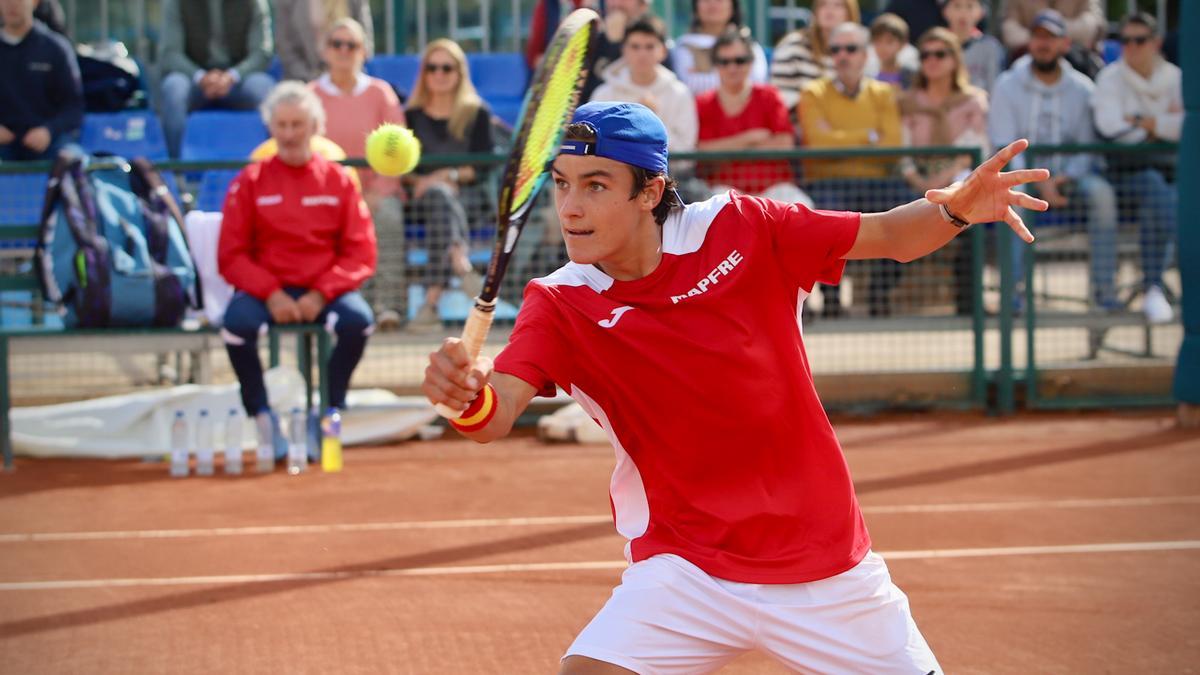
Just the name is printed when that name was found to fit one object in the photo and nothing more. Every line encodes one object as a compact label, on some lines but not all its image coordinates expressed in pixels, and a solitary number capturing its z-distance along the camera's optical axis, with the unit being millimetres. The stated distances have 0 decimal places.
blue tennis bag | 9469
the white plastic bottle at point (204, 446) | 9219
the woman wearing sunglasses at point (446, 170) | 10328
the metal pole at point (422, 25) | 14170
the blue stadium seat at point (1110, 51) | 14109
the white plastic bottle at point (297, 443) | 9219
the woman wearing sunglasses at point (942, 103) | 11305
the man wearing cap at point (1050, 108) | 11039
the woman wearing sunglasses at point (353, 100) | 10508
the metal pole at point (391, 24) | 14352
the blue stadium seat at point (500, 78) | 13188
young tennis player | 3488
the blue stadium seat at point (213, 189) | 10688
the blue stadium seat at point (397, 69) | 13188
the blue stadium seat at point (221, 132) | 12062
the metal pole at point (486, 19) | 14039
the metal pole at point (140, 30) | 13711
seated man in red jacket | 9281
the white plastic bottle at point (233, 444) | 9266
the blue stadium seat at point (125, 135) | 11961
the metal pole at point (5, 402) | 9656
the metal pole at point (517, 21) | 14039
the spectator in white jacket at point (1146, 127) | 10930
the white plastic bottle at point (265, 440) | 9305
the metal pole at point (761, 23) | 14352
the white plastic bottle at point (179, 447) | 9172
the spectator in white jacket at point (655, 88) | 10688
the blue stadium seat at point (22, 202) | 10031
